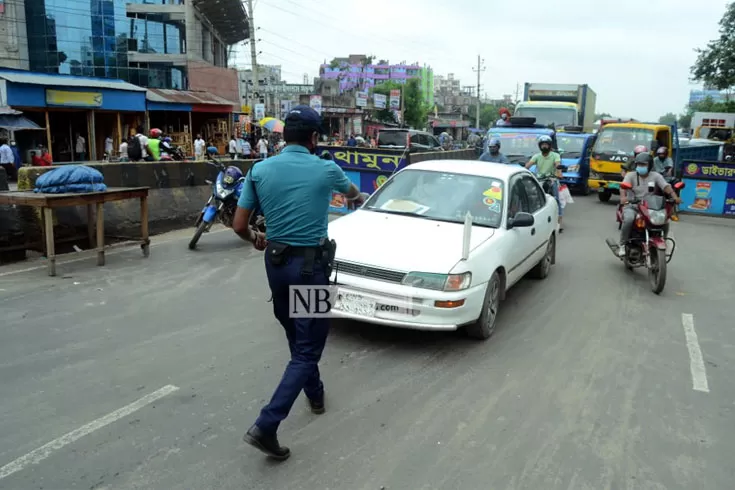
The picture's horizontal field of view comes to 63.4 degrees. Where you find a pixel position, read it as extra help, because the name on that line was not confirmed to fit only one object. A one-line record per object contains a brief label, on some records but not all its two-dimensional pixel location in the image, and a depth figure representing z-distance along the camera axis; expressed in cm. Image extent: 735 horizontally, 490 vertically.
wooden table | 712
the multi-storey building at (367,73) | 11896
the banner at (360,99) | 7502
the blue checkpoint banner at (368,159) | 1220
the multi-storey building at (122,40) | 3306
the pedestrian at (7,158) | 1891
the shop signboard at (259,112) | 3431
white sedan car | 504
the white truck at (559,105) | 2225
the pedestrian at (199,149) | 2690
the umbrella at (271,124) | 2888
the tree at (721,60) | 3438
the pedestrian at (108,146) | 2790
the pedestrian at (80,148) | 2778
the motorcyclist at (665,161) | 1392
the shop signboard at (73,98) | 2509
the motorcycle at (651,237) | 746
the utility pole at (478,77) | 8425
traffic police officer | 341
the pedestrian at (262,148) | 2873
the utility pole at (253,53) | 3134
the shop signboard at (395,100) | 7506
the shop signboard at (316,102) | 5049
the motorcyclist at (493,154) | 1169
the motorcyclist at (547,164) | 1163
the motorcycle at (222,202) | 929
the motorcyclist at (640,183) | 794
